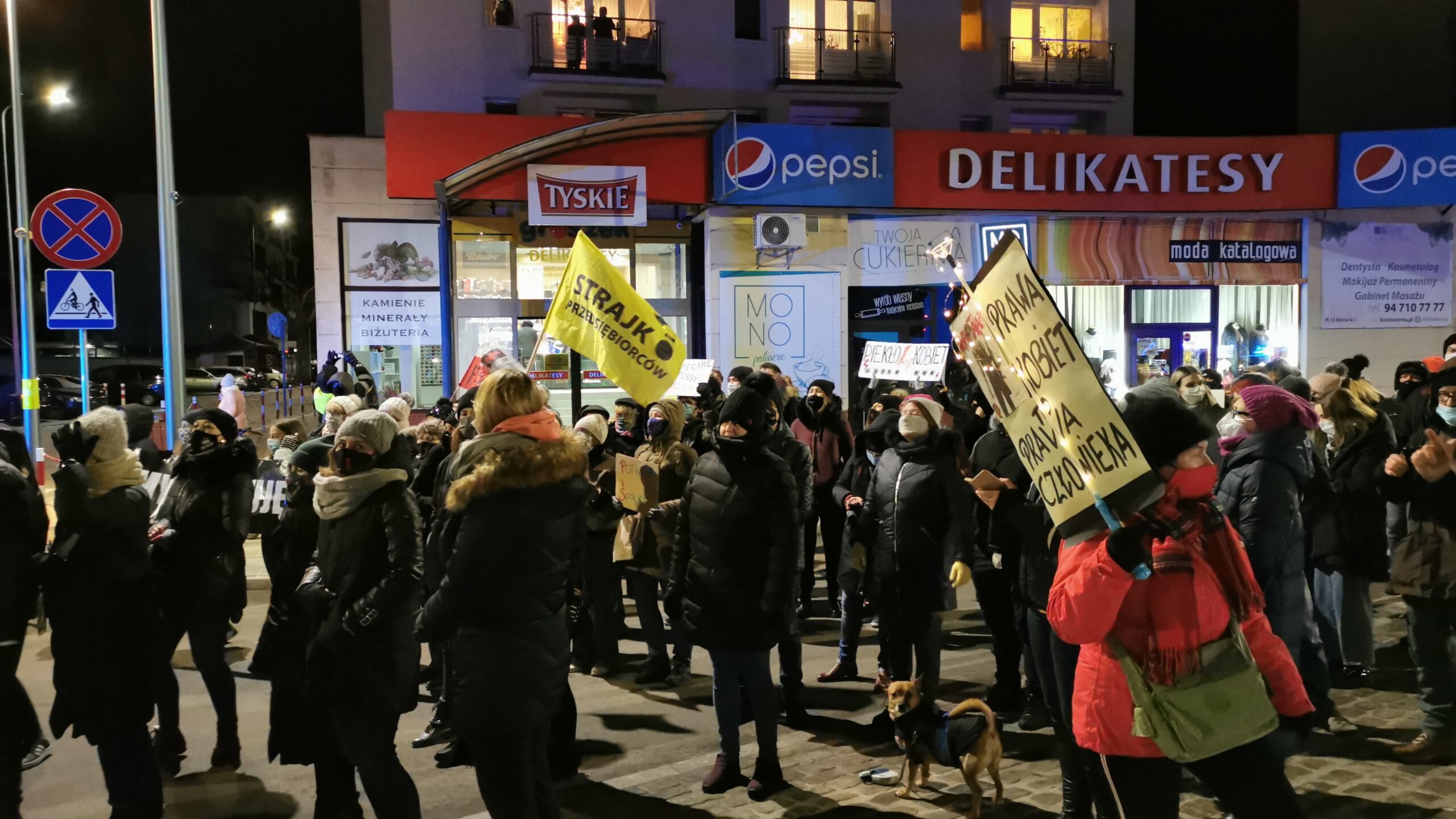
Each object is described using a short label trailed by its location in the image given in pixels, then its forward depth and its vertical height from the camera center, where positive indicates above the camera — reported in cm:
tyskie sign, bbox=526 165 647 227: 1562 +265
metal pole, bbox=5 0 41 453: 1443 +168
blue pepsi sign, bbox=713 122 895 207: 1675 +326
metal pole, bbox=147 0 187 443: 1179 +157
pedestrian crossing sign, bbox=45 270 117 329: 1205 +88
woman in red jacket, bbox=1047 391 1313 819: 283 -71
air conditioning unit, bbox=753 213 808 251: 1745 +225
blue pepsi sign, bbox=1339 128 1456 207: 1828 +331
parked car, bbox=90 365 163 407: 3469 -12
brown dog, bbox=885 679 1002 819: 461 -171
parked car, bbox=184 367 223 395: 3869 -42
